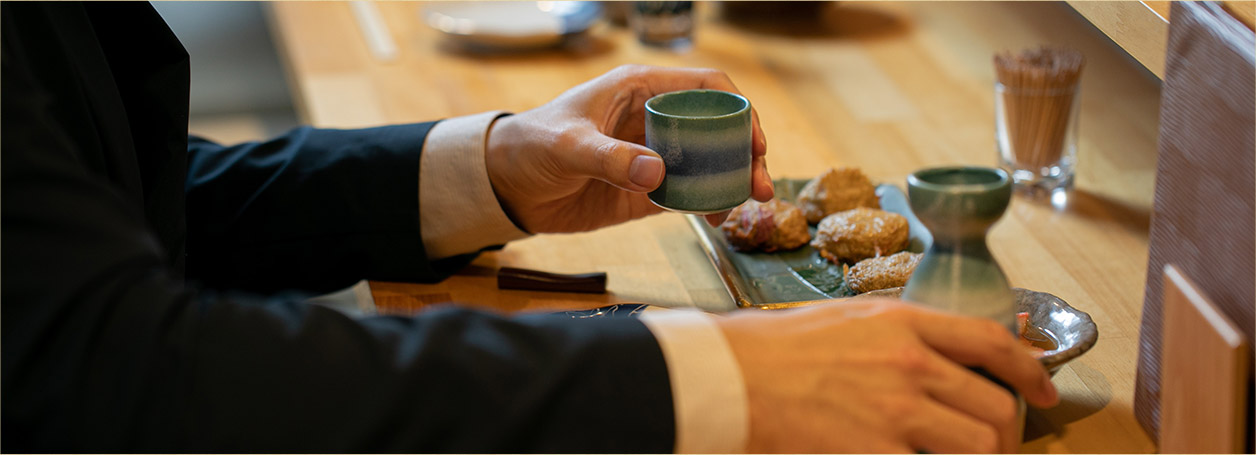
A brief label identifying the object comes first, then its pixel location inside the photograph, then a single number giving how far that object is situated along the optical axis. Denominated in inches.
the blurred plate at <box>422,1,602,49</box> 81.7
